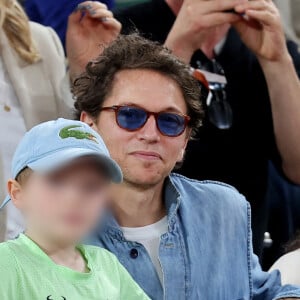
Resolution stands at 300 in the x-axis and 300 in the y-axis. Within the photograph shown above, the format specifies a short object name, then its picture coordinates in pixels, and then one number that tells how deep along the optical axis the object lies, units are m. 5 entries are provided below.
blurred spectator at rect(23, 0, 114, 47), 6.39
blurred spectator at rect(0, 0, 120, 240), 5.14
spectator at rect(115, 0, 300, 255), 5.93
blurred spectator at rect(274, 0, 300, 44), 8.22
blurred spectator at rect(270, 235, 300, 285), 5.01
